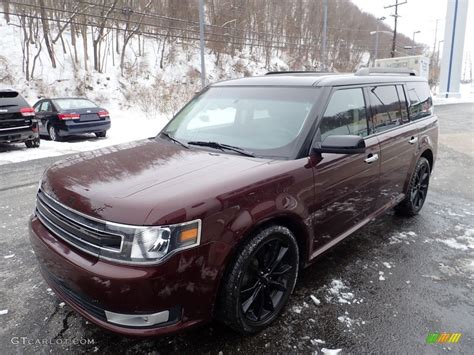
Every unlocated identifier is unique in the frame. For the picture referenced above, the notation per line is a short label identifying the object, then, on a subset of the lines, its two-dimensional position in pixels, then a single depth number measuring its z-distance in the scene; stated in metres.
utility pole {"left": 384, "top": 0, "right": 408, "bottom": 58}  38.75
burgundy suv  2.04
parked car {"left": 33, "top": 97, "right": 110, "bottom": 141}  11.55
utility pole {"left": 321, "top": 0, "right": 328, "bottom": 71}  26.26
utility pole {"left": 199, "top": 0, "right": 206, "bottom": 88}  15.69
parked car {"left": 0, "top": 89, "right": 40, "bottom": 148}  9.46
